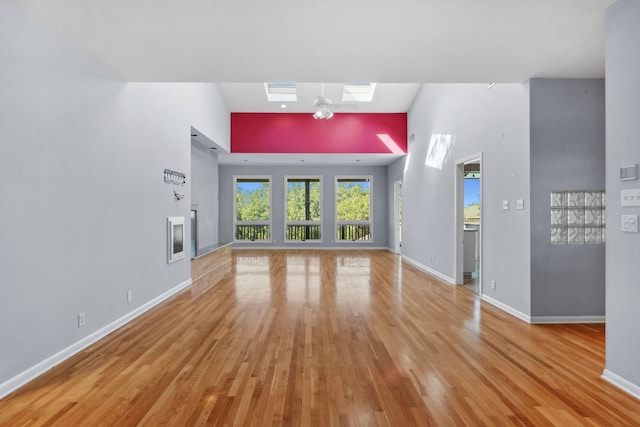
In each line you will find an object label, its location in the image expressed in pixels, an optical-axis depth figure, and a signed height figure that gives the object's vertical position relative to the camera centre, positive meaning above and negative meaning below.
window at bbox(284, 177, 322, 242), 12.05 +0.20
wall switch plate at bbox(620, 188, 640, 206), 2.55 +0.13
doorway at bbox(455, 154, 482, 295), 6.20 -0.52
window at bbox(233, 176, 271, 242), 12.02 +0.20
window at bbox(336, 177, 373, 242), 12.09 +0.20
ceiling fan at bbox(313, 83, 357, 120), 7.00 +2.12
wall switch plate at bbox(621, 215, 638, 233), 2.55 -0.06
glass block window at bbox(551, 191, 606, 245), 4.20 -0.02
